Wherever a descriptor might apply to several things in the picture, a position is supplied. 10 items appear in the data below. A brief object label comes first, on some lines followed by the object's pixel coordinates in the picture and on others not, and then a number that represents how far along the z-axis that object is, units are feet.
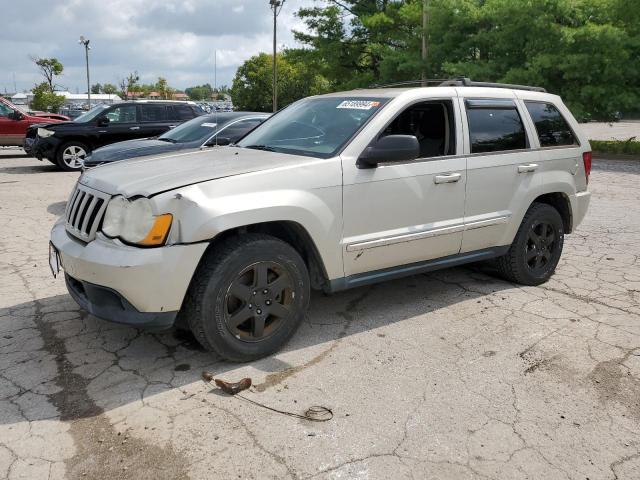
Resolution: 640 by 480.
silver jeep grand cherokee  10.22
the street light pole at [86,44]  139.99
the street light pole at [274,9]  93.77
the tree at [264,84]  162.40
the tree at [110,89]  380.82
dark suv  40.47
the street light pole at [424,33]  68.85
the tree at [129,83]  219.20
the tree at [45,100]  163.63
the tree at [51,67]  186.09
